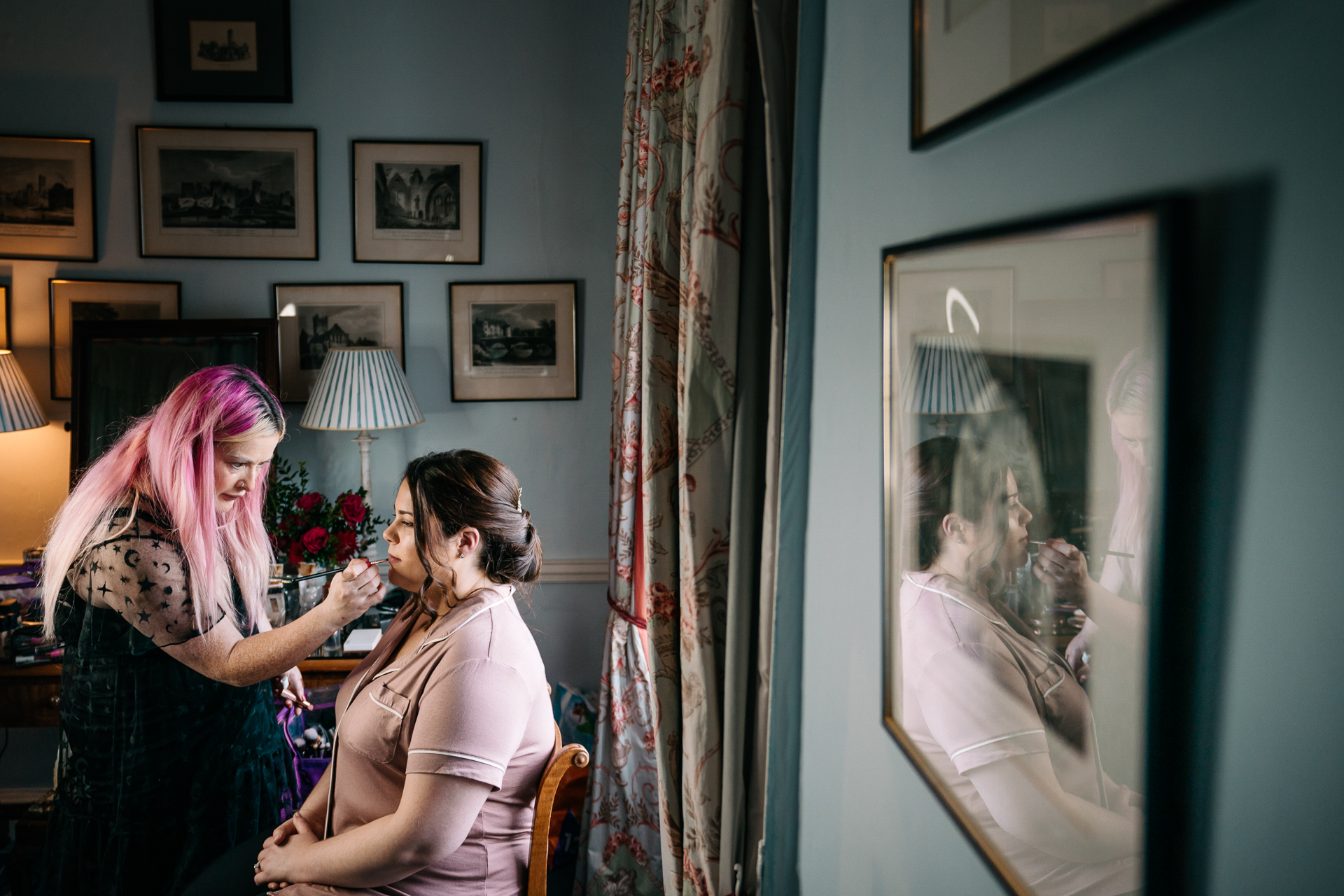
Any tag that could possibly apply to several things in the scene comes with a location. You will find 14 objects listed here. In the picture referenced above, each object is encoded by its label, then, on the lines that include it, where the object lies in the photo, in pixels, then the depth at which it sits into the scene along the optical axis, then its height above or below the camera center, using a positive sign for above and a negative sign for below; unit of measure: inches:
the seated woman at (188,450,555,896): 48.0 -20.2
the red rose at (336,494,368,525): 101.3 -12.0
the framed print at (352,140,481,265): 113.4 +31.7
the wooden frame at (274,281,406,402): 114.1 +15.8
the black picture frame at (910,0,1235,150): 16.0 +9.1
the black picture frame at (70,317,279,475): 103.7 +7.6
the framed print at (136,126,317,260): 111.0 +32.3
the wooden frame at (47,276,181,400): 111.7 +16.8
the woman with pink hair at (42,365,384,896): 58.1 -17.4
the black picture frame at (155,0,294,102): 109.3 +51.2
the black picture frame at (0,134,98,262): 109.6 +26.0
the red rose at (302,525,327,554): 96.7 -15.3
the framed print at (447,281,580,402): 116.4 +11.7
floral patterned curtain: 45.6 +0.0
